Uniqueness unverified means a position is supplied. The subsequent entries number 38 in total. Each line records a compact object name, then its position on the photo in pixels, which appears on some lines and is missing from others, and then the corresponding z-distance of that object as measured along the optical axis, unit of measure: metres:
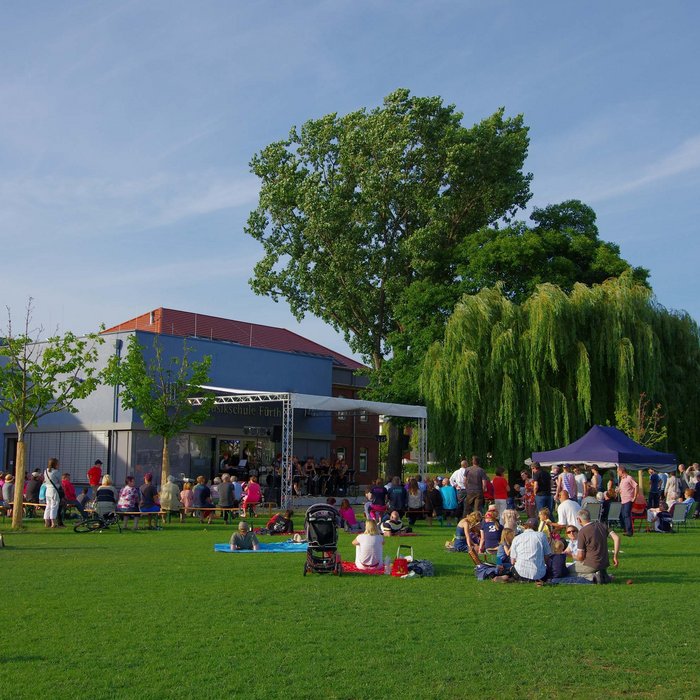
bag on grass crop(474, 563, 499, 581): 12.97
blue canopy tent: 23.28
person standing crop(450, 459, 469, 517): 23.82
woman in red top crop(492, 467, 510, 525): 22.81
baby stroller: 13.47
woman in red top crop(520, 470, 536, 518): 24.42
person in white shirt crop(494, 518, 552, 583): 12.62
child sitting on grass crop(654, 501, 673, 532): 22.28
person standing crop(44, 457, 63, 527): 20.98
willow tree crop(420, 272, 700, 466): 30.89
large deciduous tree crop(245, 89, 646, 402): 36.03
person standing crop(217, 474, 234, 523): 24.17
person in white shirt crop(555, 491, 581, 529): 17.09
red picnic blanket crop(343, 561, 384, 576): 13.86
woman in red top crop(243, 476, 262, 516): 24.66
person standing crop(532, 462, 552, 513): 22.16
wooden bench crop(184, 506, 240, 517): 23.92
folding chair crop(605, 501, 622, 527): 20.69
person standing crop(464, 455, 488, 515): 21.67
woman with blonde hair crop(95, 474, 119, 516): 20.66
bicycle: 20.58
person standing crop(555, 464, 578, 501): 22.36
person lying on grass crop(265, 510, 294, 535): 19.94
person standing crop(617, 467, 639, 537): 20.84
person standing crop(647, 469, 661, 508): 26.34
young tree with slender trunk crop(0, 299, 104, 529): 20.97
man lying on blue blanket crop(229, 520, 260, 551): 16.82
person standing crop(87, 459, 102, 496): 26.55
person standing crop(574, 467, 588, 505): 22.30
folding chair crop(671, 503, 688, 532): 22.50
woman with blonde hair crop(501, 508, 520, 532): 14.21
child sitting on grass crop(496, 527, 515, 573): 13.29
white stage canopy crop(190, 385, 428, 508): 26.12
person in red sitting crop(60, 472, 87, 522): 22.39
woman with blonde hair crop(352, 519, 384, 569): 13.92
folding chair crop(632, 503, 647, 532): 22.16
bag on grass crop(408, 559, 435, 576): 13.52
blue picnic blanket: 16.61
